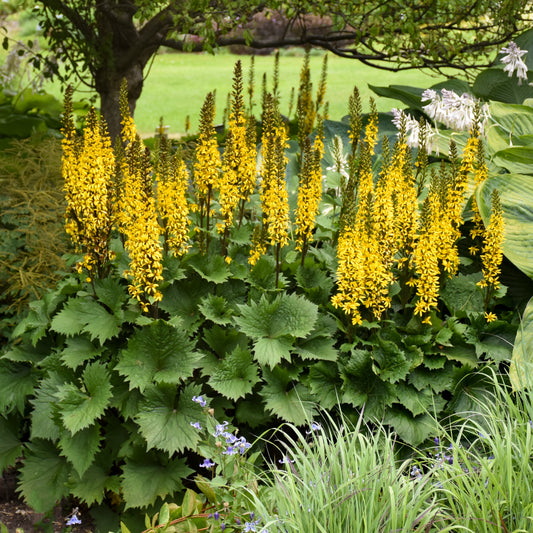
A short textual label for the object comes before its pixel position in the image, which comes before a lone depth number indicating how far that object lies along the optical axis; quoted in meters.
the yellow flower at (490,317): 3.39
